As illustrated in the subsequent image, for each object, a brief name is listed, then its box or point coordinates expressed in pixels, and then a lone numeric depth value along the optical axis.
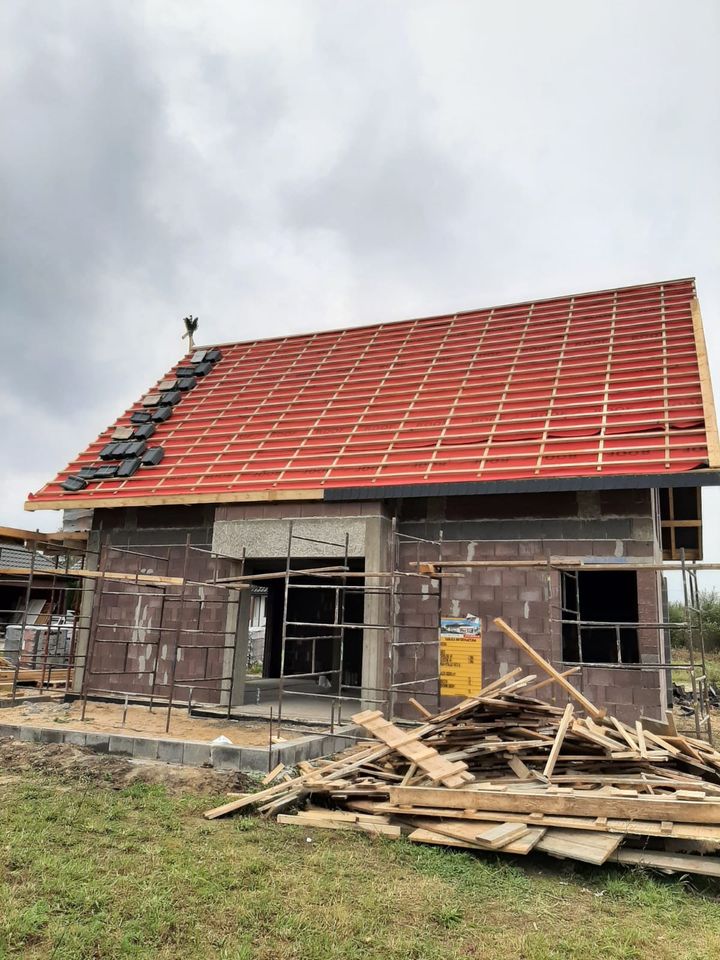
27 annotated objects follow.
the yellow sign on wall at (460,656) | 10.35
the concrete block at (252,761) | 7.98
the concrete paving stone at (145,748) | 8.59
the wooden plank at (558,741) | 6.72
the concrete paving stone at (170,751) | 8.46
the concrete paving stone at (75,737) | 8.98
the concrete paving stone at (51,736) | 9.10
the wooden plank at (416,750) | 6.74
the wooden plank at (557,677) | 7.59
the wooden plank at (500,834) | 5.64
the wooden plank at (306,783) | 6.67
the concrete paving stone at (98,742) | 8.85
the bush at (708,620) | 26.00
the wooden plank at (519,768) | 6.96
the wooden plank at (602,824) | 5.68
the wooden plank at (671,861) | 5.50
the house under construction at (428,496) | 10.03
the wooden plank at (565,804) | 5.80
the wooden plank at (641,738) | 6.89
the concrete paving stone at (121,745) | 8.70
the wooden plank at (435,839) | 5.94
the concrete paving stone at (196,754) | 8.30
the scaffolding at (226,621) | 9.88
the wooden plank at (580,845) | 5.50
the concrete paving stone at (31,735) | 9.20
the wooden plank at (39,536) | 12.92
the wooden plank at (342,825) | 6.26
